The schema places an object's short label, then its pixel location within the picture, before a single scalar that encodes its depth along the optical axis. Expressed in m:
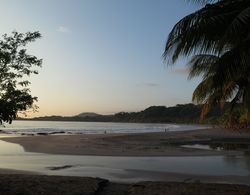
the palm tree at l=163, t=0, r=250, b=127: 4.34
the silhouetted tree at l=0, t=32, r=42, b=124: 5.31
